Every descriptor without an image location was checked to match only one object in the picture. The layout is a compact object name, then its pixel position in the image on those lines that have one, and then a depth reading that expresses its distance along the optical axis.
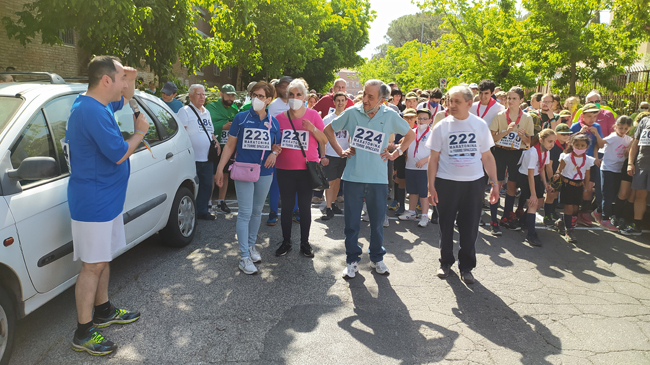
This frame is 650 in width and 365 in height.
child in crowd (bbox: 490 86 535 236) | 6.20
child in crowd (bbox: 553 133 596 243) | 6.30
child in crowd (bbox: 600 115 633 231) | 6.91
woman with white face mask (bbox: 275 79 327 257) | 4.75
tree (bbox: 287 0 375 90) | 34.38
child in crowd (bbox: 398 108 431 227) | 6.64
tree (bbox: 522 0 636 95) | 14.06
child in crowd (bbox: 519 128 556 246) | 5.88
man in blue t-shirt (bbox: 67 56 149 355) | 2.96
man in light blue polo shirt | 4.34
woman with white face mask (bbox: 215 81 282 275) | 4.53
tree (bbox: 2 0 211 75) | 6.83
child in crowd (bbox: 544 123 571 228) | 6.33
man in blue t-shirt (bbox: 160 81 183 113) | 6.93
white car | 2.81
